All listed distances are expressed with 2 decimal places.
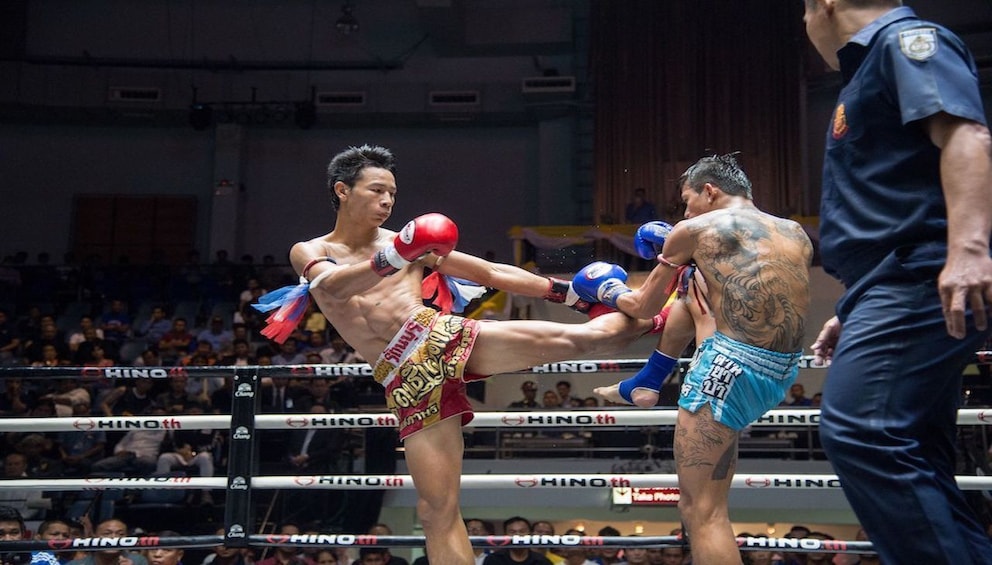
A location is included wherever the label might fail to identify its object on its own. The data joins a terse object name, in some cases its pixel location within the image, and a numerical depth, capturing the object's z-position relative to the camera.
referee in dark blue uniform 1.52
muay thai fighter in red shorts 2.82
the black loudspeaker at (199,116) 13.86
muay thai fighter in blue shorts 2.59
